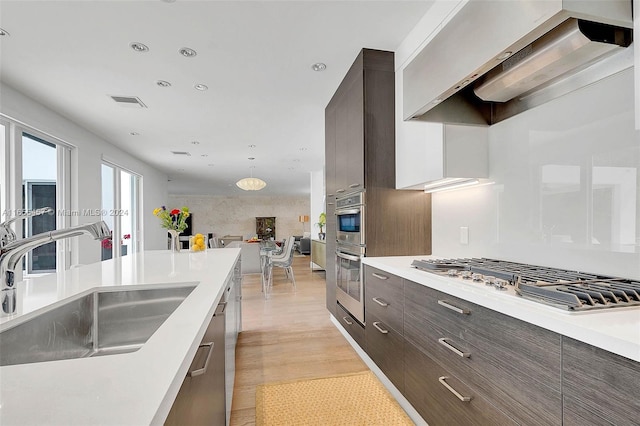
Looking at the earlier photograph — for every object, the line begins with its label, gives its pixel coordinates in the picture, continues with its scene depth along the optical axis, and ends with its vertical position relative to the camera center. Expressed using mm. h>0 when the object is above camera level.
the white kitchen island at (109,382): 459 -297
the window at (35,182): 3283 +401
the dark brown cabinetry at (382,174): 2465 +314
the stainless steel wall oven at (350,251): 2494 -329
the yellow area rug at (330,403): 1806 -1205
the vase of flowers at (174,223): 2951 -81
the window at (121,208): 5598 +146
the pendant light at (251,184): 7332 +714
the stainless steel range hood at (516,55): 980 +637
